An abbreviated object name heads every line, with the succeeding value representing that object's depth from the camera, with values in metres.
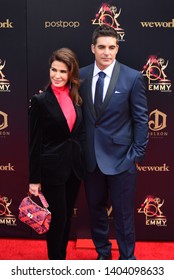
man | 3.11
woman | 2.92
